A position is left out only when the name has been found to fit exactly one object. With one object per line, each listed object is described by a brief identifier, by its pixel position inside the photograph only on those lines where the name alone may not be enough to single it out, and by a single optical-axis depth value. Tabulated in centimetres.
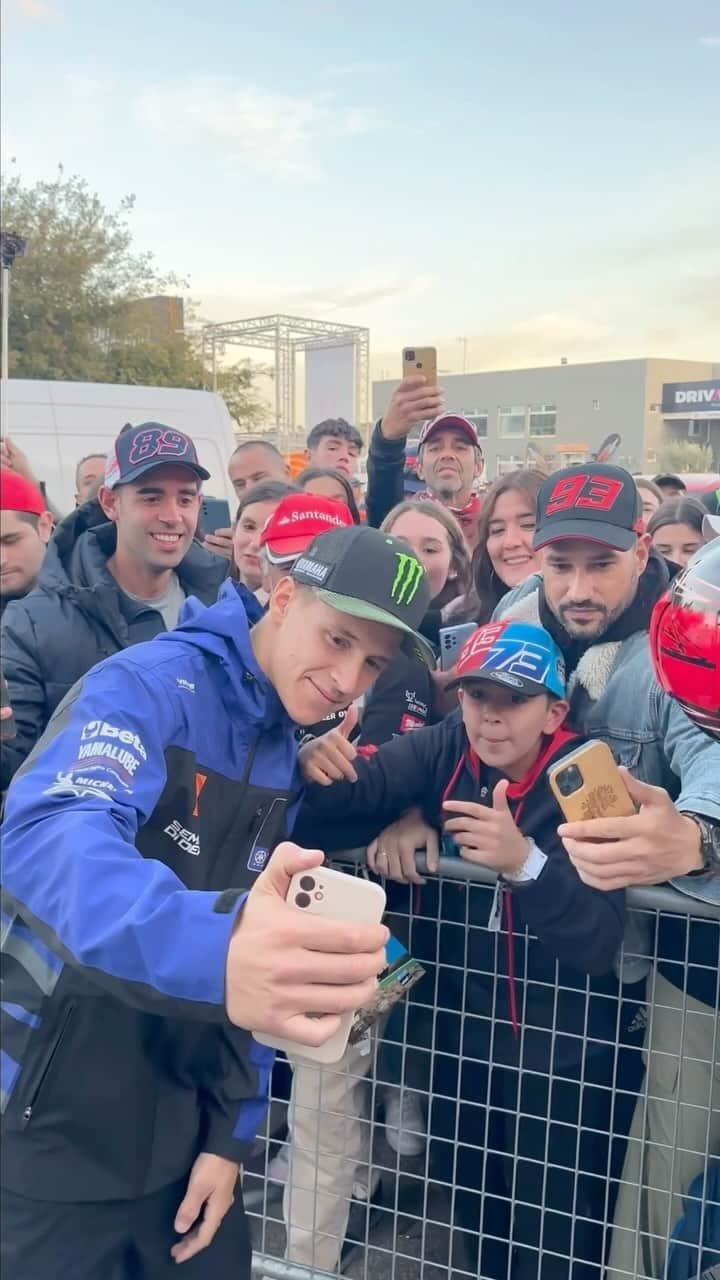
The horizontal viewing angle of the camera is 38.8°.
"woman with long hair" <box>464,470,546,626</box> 375
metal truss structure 4325
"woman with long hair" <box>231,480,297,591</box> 420
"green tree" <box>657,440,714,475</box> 5216
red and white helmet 115
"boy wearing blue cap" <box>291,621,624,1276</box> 220
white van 986
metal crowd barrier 226
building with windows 5978
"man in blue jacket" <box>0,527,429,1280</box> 132
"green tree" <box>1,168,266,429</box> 2419
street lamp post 954
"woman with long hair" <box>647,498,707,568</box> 479
